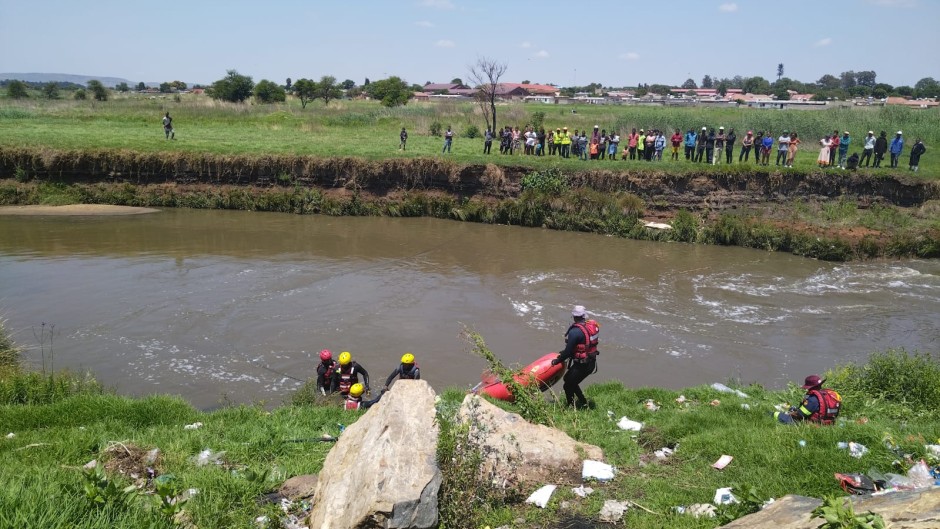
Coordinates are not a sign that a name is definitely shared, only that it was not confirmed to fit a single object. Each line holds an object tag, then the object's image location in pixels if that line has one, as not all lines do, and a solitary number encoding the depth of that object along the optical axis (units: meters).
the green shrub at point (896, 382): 9.48
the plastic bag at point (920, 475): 5.86
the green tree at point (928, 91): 95.75
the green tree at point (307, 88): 67.50
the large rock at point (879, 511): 4.13
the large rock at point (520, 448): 6.57
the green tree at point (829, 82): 155.38
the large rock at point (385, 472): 5.34
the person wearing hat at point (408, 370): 10.41
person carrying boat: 9.52
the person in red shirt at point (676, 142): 27.23
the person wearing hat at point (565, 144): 27.94
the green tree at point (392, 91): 61.03
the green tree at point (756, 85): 128.01
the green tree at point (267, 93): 60.81
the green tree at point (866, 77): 162.75
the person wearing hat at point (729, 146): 25.69
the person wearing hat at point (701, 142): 26.47
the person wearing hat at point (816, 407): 8.29
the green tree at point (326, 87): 67.12
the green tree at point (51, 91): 76.89
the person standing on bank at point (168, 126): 30.80
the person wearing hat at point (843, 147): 24.72
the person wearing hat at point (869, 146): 25.27
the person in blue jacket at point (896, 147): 24.88
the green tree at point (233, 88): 61.09
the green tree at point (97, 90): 65.03
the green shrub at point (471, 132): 36.09
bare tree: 35.29
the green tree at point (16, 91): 68.78
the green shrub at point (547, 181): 25.64
